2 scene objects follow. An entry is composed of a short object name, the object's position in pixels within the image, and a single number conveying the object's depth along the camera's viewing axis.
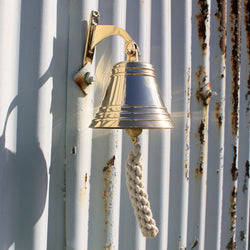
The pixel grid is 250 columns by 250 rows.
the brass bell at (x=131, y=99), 0.68
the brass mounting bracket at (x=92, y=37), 0.80
